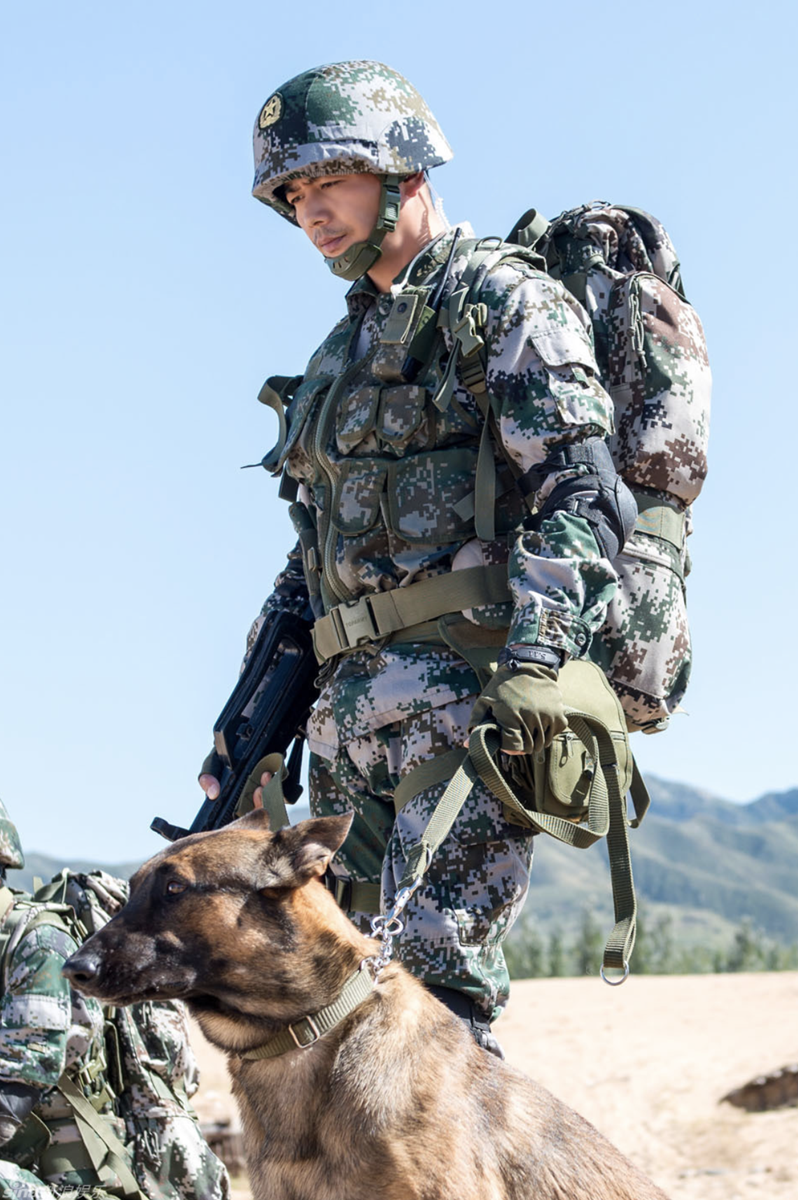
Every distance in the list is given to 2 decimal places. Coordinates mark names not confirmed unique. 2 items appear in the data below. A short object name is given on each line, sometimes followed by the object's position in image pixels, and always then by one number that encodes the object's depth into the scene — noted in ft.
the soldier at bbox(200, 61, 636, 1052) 27.89
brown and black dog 23.90
